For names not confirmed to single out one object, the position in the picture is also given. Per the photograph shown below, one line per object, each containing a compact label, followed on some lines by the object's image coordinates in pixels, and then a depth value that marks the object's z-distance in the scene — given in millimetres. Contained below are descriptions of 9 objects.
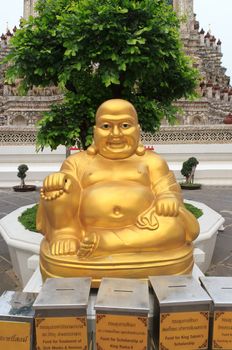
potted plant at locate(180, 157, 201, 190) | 8852
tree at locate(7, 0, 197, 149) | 3418
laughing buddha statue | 2092
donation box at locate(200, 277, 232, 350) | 1633
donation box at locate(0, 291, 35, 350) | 1595
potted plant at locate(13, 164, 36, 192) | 8695
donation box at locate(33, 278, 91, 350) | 1594
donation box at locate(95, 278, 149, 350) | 1585
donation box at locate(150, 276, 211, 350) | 1618
